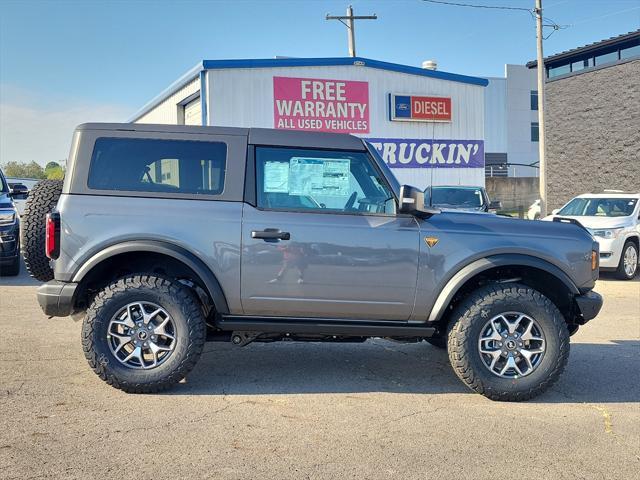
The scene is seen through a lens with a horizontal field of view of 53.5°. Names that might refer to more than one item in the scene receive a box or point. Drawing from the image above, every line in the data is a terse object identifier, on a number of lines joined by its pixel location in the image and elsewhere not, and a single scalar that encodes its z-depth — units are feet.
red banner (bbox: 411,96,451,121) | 63.05
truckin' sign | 62.66
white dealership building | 55.77
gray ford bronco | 15.29
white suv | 39.78
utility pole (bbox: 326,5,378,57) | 90.02
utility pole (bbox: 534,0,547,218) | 60.49
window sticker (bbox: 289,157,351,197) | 16.02
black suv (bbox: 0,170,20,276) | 33.94
